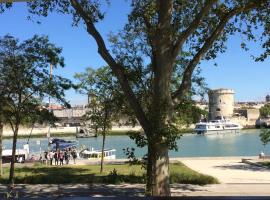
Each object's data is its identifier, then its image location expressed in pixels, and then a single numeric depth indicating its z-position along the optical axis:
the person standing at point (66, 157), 26.93
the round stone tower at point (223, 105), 101.56
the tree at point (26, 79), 14.30
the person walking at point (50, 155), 26.70
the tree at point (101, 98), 17.41
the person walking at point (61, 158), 25.93
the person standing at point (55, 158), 26.39
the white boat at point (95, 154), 31.56
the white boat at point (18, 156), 31.21
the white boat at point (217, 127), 84.54
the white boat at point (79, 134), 77.51
